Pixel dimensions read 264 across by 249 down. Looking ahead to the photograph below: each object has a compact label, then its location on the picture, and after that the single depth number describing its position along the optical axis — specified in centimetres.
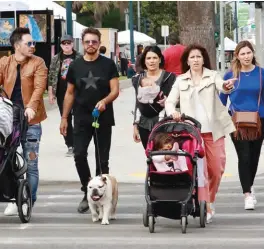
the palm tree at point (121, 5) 8925
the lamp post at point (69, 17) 2753
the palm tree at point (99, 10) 8356
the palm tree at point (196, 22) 1941
